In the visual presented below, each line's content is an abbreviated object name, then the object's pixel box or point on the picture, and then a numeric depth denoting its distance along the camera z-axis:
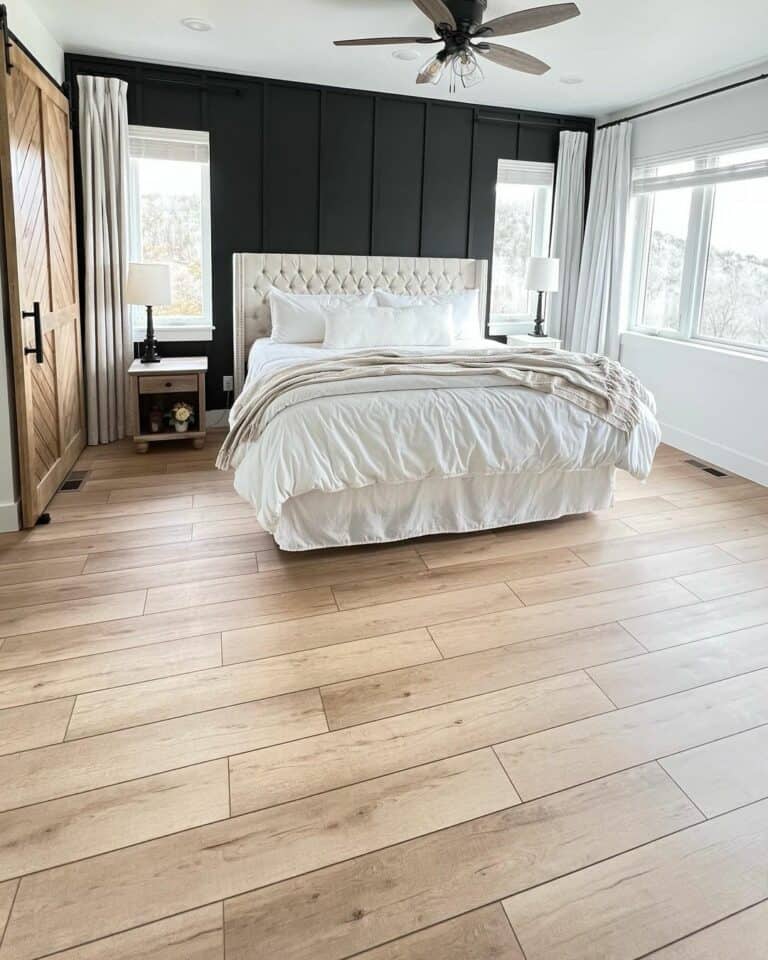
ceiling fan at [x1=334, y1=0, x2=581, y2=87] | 3.01
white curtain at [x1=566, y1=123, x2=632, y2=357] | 5.56
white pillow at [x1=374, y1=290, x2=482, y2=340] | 5.31
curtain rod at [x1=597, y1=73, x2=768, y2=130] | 4.32
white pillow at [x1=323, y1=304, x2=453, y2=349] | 4.68
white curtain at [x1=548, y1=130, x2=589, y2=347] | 5.89
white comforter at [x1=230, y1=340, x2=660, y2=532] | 2.98
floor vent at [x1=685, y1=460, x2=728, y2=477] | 4.70
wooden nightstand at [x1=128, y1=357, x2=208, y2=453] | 4.63
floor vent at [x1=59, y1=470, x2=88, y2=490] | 4.07
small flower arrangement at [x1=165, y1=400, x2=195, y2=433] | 4.80
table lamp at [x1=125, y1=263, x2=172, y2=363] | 4.57
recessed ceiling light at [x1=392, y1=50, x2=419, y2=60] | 4.25
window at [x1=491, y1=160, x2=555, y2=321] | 5.91
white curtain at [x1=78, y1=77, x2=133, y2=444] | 4.55
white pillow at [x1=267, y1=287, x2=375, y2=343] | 4.88
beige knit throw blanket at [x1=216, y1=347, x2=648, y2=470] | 3.24
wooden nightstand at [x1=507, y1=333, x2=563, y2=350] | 5.64
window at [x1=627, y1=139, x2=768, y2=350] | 4.59
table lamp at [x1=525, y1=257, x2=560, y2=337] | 5.61
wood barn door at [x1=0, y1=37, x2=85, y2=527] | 3.20
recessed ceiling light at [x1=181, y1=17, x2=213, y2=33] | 3.84
